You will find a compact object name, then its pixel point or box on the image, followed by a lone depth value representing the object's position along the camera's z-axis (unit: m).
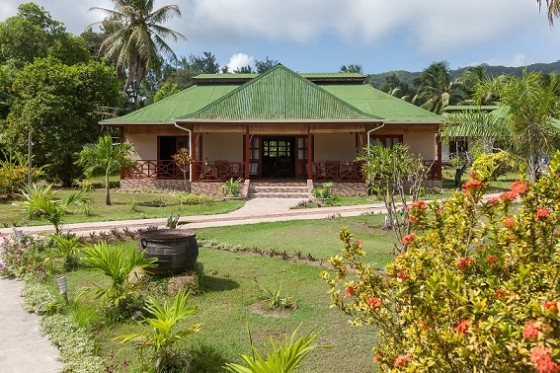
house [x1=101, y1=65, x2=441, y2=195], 19.11
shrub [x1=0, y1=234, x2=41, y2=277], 8.00
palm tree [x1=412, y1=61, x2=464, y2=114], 44.06
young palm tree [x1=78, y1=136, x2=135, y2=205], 16.36
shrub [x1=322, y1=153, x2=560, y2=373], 2.21
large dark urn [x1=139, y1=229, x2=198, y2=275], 6.51
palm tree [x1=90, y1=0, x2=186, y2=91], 32.62
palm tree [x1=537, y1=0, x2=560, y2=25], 11.65
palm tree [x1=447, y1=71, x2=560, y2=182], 10.08
